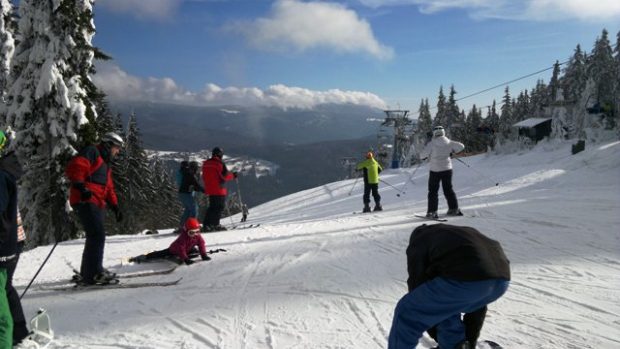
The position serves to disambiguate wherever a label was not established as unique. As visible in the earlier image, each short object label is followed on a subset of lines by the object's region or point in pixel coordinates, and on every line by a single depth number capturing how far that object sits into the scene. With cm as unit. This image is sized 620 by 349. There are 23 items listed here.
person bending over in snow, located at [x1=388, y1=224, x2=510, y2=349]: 274
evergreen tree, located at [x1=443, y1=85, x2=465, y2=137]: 7344
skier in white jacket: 988
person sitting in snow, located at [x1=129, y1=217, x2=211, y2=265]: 699
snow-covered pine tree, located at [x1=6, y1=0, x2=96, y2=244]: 1538
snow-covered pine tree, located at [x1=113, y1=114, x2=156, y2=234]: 3369
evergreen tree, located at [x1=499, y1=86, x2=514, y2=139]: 7567
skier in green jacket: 1434
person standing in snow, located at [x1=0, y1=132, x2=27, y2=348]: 323
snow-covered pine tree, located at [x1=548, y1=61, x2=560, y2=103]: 6354
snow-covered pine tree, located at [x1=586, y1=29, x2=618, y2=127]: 5200
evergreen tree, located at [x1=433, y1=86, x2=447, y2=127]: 7462
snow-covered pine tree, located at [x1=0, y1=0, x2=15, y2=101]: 1806
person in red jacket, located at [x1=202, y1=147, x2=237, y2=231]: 1048
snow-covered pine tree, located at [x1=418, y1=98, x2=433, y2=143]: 8031
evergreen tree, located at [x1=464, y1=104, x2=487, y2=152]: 7030
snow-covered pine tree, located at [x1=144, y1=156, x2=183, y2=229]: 4113
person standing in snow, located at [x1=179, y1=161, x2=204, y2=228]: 1064
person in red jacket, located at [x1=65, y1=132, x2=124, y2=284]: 538
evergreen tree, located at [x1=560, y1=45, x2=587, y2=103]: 5715
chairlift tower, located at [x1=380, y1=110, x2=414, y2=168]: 5138
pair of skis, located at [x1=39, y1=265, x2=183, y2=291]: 569
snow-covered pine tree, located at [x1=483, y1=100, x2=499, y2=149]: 8255
